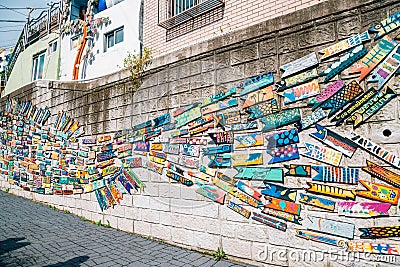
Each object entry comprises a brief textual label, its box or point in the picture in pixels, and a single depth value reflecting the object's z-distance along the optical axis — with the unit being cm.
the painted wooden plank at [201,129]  375
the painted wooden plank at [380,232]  244
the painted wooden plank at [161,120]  429
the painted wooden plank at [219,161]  353
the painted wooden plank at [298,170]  290
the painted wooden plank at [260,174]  309
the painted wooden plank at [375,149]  247
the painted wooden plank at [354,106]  265
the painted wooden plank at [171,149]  412
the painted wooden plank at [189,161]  386
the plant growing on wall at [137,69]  479
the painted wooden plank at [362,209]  250
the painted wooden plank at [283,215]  293
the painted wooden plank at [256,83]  326
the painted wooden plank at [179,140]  404
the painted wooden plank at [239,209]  329
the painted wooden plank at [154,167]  433
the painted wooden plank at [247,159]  326
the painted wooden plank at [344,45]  271
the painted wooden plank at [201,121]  376
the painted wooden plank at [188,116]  391
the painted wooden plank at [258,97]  325
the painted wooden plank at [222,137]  354
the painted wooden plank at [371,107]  257
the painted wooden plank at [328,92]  280
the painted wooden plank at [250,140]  328
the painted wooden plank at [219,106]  355
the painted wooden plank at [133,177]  460
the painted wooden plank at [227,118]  351
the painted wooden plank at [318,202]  274
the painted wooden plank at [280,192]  298
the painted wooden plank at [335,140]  271
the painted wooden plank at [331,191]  265
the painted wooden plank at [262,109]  321
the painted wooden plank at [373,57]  261
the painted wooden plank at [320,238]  268
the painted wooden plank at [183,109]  397
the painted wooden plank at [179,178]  391
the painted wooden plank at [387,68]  255
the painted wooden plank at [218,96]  357
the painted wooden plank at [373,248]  243
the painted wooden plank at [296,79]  297
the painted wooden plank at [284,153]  300
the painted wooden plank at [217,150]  355
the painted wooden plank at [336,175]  266
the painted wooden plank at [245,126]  335
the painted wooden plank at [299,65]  297
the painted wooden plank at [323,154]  276
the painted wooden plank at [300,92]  295
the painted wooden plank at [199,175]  373
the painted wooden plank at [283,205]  294
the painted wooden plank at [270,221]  300
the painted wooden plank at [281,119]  303
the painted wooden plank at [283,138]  301
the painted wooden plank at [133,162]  465
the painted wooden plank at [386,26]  256
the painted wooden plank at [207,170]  366
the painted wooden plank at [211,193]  354
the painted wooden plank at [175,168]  402
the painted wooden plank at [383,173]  246
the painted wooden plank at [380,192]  245
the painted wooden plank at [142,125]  456
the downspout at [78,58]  1067
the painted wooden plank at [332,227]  264
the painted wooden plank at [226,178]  345
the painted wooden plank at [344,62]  272
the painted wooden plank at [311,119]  287
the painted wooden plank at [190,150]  388
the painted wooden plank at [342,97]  273
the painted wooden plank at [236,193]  323
